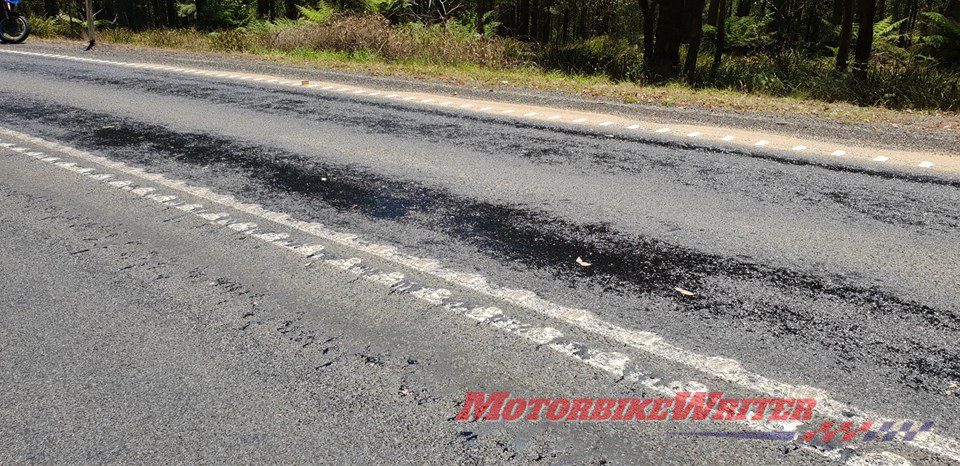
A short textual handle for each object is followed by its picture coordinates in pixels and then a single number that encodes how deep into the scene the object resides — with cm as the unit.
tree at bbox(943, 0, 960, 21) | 1883
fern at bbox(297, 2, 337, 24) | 1955
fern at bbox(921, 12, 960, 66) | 1717
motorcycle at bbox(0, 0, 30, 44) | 1834
